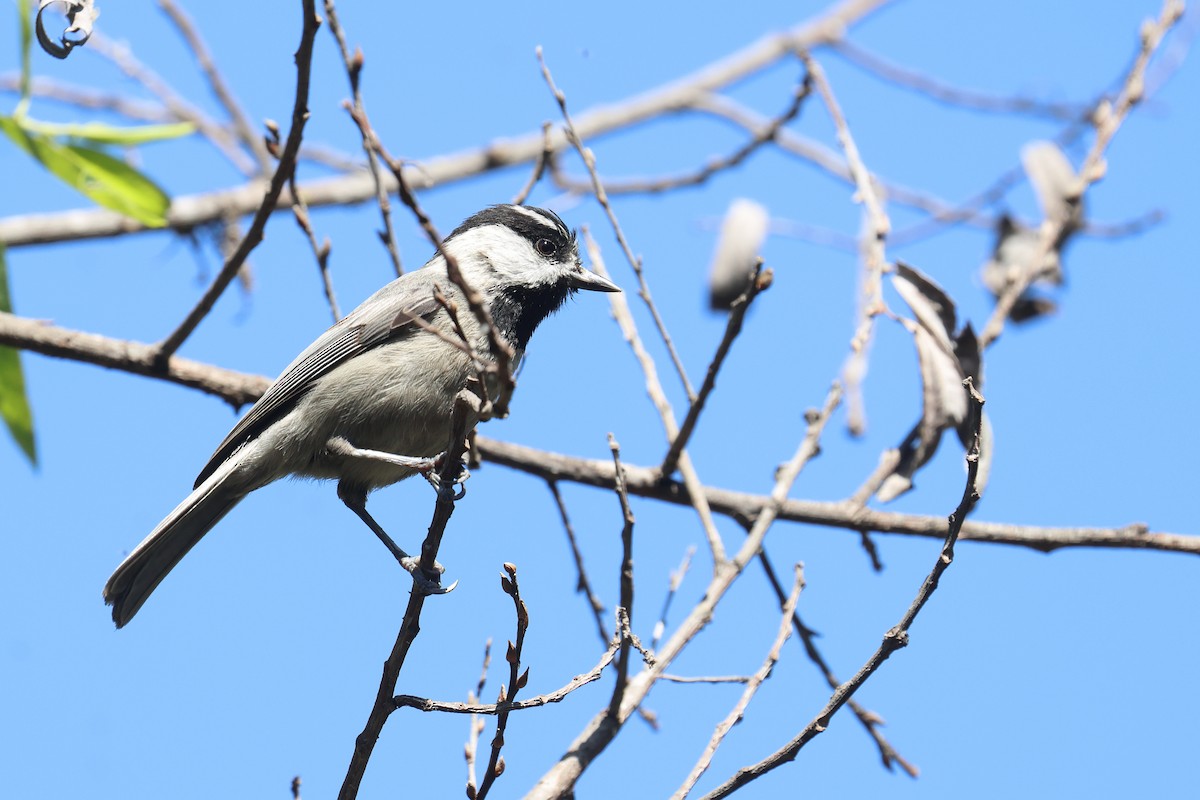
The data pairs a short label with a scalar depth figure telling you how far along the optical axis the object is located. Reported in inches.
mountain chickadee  319.0
